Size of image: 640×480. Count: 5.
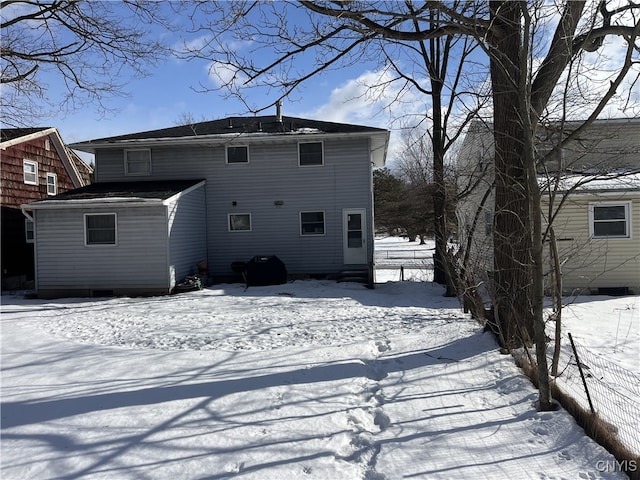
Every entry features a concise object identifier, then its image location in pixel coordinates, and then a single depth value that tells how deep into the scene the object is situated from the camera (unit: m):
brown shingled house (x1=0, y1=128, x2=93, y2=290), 17.19
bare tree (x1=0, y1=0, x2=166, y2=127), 10.55
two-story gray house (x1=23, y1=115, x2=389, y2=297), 15.73
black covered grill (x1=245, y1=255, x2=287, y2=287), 14.70
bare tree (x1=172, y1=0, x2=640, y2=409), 5.76
